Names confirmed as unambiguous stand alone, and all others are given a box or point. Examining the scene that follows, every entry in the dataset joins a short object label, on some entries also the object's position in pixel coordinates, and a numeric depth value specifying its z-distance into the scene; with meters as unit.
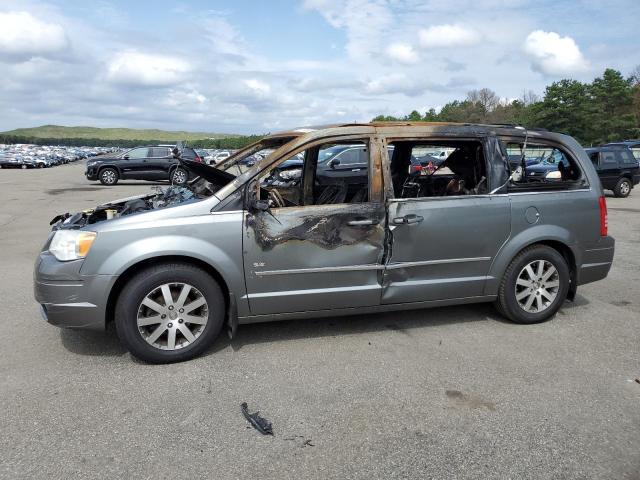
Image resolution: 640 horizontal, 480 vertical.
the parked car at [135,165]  21.72
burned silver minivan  3.71
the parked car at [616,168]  16.94
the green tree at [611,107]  52.66
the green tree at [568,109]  54.47
